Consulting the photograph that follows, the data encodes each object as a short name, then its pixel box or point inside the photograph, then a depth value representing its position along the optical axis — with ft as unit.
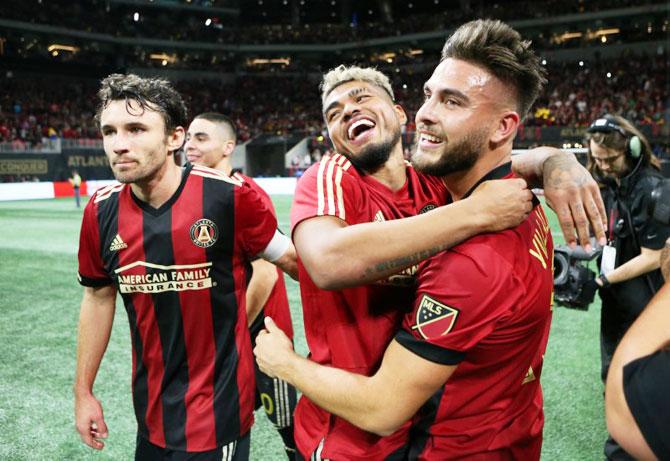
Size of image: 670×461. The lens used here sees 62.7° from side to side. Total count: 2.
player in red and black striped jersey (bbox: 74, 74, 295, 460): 7.55
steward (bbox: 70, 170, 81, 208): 66.97
